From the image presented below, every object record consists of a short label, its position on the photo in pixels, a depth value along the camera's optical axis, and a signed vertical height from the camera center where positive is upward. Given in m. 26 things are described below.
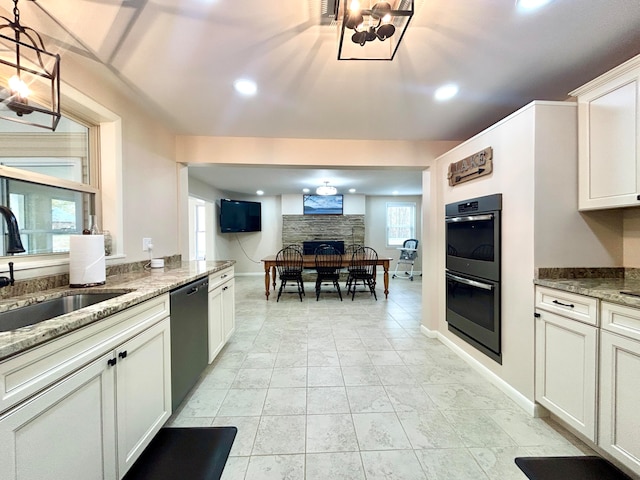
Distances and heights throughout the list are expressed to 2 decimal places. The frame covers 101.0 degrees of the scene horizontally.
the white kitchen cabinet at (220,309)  2.26 -0.70
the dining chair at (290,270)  4.88 -0.63
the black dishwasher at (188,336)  1.66 -0.70
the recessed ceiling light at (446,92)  1.95 +1.11
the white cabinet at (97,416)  0.76 -0.67
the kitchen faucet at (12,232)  1.18 +0.02
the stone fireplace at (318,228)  7.20 +0.22
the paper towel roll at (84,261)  1.51 -0.14
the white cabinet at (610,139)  1.43 +0.56
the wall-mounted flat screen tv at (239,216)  6.52 +0.53
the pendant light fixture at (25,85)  1.18 +0.79
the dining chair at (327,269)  4.95 -0.62
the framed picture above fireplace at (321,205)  7.16 +0.85
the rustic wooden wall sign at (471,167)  2.09 +0.60
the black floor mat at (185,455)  1.33 -1.19
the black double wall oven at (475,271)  2.03 -0.31
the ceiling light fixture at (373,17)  1.14 +0.99
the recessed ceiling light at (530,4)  1.23 +1.10
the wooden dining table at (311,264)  4.97 -0.53
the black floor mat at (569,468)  1.31 -1.19
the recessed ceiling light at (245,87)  1.88 +1.11
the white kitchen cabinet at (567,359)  1.38 -0.71
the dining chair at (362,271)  4.97 -0.67
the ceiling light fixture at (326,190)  5.58 +0.99
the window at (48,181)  1.43 +0.34
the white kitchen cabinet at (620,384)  1.20 -0.71
